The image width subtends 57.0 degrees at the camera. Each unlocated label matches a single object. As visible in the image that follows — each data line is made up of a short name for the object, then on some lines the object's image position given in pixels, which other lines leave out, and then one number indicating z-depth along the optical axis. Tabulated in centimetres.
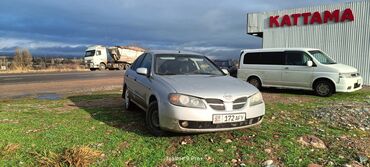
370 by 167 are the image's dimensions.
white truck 3959
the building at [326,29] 1858
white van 1188
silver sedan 512
